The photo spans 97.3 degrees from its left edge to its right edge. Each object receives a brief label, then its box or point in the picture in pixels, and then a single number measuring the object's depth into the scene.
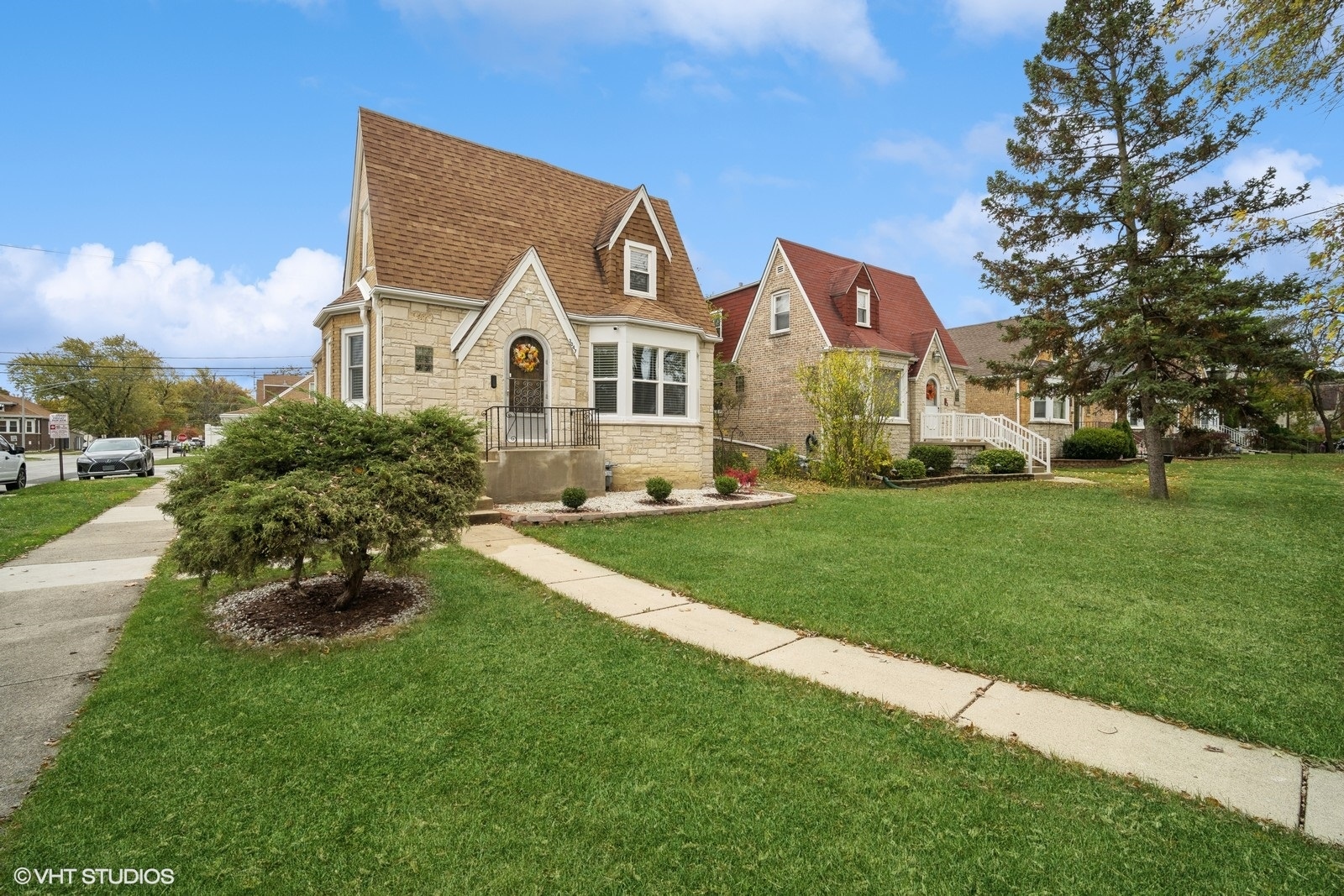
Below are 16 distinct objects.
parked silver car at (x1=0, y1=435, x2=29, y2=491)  17.38
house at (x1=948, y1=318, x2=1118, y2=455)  26.17
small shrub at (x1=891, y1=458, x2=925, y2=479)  16.45
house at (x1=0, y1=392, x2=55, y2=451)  65.38
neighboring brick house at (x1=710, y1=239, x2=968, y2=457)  21.42
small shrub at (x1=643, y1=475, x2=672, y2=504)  11.80
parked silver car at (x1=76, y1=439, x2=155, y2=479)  22.58
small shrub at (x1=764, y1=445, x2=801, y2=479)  17.59
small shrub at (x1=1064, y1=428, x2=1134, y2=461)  24.03
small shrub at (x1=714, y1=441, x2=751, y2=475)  18.31
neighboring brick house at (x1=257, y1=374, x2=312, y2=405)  89.06
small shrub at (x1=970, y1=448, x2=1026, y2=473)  18.84
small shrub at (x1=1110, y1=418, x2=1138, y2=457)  24.98
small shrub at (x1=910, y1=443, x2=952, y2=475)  18.45
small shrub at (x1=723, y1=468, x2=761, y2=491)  13.77
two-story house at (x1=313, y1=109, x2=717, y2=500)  12.15
